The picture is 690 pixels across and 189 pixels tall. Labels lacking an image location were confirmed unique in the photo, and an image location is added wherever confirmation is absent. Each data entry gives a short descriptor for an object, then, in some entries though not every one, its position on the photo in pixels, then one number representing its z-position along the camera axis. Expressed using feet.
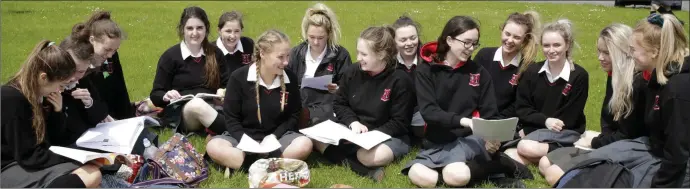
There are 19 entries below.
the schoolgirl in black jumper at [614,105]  15.60
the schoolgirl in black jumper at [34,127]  13.82
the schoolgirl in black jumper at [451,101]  16.49
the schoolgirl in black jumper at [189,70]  20.59
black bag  14.39
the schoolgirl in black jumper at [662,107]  13.57
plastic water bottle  17.19
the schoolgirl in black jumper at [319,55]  20.68
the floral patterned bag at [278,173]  15.61
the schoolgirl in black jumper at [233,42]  21.49
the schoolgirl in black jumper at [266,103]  17.43
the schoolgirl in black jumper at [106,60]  18.56
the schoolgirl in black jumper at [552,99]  17.85
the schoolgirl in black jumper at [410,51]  18.97
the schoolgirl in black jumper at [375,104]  17.46
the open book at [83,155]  14.28
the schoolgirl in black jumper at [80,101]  15.76
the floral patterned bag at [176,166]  16.14
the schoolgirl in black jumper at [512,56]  19.02
